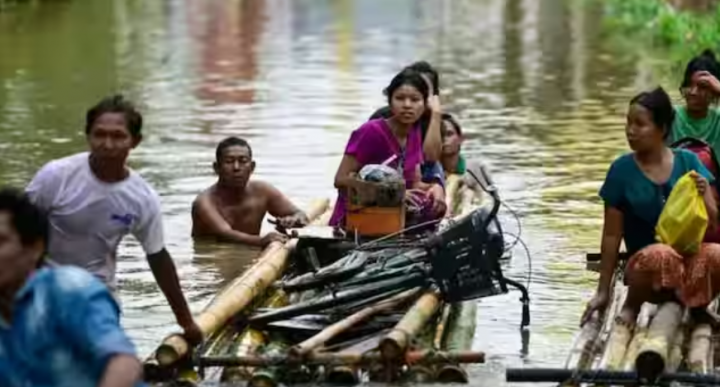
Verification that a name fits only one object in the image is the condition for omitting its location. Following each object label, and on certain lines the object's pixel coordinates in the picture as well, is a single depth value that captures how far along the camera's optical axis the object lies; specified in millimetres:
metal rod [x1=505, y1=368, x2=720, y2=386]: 13977
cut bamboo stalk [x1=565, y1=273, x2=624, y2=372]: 14579
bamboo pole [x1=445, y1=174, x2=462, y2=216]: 22995
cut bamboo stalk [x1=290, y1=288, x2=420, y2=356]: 14534
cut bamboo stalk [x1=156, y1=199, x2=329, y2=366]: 14225
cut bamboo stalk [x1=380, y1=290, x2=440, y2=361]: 14496
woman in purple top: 19694
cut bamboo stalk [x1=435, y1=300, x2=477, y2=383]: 14609
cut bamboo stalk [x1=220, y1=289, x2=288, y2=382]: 14729
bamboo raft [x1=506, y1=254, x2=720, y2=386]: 14030
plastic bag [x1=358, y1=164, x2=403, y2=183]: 18746
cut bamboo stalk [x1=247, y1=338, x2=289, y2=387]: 14301
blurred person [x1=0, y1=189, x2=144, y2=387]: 8185
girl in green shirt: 18927
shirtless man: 22538
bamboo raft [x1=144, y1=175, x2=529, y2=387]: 14496
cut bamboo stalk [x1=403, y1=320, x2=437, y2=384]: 14609
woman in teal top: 15662
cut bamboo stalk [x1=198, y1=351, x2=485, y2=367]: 14466
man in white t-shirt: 13255
